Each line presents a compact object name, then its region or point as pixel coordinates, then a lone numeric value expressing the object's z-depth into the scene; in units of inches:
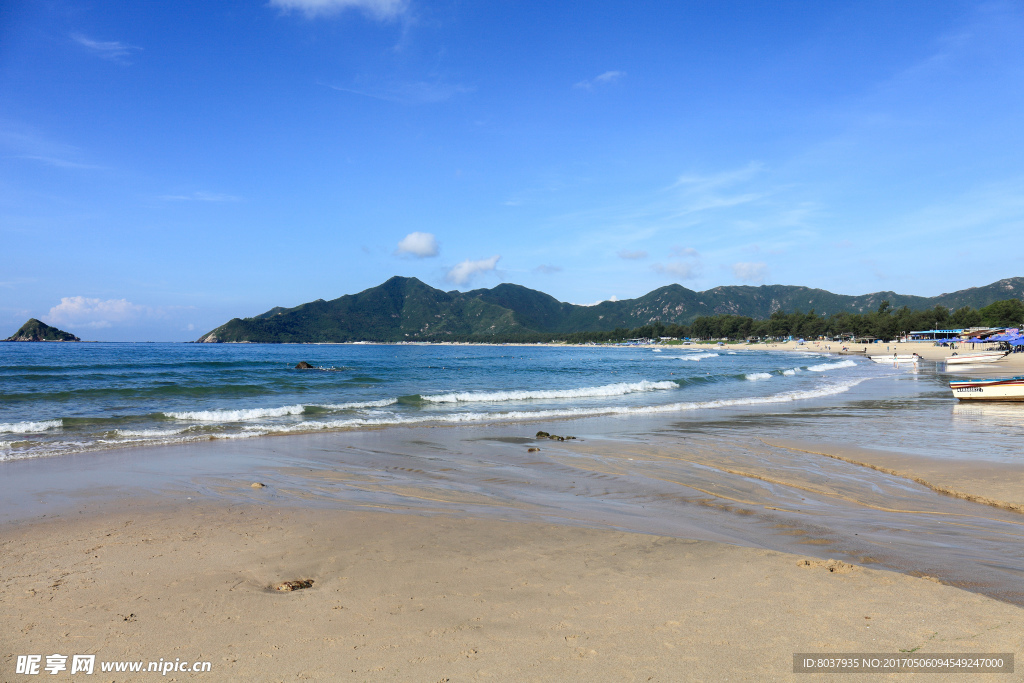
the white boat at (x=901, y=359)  2439.0
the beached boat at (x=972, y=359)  1877.8
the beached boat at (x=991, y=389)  816.3
